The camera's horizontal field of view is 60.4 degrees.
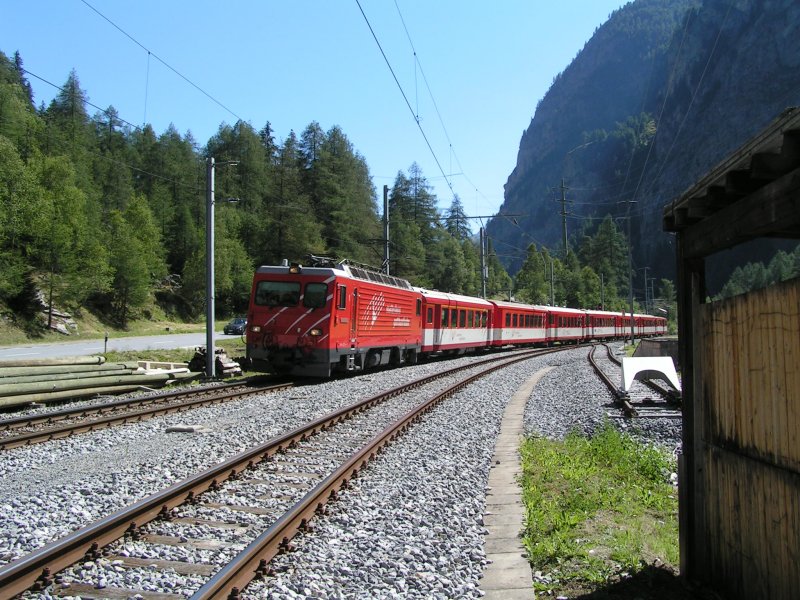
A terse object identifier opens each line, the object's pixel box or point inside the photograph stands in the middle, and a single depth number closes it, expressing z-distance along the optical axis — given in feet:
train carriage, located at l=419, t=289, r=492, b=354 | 84.23
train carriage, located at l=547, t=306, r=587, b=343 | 150.92
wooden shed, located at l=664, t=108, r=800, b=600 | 11.20
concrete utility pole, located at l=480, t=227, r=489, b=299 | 122.11
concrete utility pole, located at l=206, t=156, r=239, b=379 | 57.88
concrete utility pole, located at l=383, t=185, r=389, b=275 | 83.41
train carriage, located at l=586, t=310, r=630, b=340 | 179.93
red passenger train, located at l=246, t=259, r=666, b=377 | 53.93
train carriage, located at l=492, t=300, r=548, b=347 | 116.98
